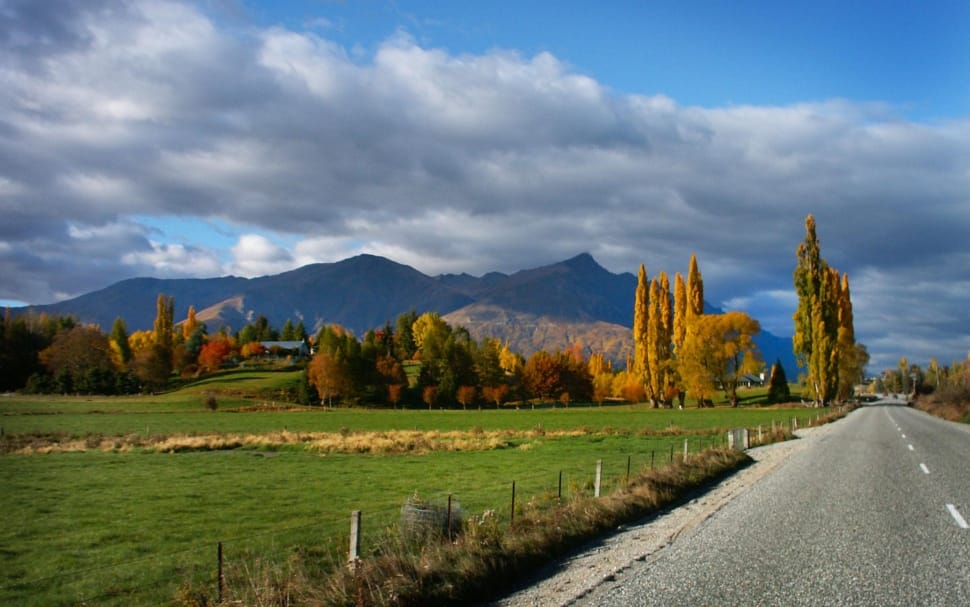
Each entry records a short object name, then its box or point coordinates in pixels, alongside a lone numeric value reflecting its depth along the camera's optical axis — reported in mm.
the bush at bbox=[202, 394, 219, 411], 87750
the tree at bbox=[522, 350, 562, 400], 127125
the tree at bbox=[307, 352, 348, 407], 108750
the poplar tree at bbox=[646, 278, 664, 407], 91188
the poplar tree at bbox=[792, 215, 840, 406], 74125
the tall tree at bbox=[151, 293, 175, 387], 115812
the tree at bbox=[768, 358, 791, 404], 103750
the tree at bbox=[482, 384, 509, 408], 119806
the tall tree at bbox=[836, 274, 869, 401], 85431
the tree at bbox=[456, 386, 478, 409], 116538
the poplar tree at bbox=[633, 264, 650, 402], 93000
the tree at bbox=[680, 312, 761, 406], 88188
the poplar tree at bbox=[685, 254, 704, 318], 95375
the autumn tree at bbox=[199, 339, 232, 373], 150500
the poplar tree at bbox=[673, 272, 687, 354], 94562
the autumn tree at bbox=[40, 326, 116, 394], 95000
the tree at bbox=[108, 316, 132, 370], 137250
